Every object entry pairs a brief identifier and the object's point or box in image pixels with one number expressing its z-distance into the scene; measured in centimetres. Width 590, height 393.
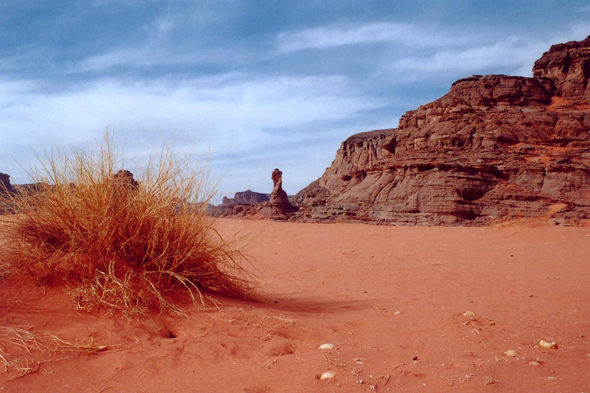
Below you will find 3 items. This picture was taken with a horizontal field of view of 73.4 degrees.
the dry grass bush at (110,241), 288
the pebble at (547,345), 247
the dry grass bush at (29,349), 200
